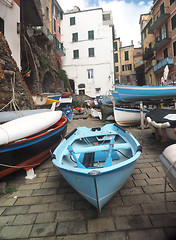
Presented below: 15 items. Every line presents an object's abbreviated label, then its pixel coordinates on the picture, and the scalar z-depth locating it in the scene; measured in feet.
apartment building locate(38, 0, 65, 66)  62.70
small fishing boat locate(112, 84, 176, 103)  24.58
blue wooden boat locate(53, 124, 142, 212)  5.54
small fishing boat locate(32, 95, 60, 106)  24.45
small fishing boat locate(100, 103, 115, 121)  33.96
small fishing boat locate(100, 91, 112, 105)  42.11
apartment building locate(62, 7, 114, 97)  80.02
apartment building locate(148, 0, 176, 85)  56.83
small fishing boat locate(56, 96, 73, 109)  45.08
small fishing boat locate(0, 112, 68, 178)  8.55
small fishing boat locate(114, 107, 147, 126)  25.54
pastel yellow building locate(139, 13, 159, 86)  76.01
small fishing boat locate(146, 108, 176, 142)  11.50
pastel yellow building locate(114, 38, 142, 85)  107.24
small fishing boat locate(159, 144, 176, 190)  4.69
